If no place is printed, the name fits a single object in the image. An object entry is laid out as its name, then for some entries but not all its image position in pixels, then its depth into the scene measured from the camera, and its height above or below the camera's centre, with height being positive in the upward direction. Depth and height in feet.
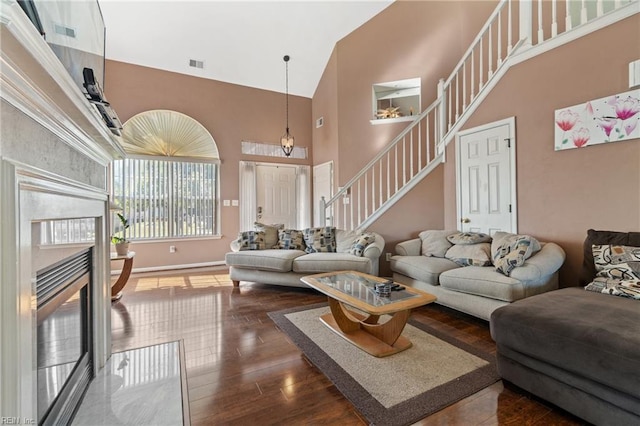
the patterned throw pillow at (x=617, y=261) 6.70 -1.27
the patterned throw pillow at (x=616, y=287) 6.25 -1.77
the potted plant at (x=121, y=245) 11.68 -1.23
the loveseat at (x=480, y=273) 8.20 -1.98
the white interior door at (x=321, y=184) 19.77 +2.11
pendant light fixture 18.92 +4.81
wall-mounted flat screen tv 3.86 +2.94
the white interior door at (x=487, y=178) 10.84 +1.35
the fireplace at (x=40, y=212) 2.87 +0.05
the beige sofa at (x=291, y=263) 12.12 -2.17
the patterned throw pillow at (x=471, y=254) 9.97 -1.56
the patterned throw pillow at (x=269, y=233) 14.66 -1.00
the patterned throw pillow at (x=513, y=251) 8.51 -1.26
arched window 16.75 +2.28
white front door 20.38 +1.35
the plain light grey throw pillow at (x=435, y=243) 11.91 -1.32
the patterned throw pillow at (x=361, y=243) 12.59 -1.38
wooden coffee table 6.71 -2.45
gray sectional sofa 4.29 -2.33
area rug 5.29 -3.53
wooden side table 11.43 -2.44
